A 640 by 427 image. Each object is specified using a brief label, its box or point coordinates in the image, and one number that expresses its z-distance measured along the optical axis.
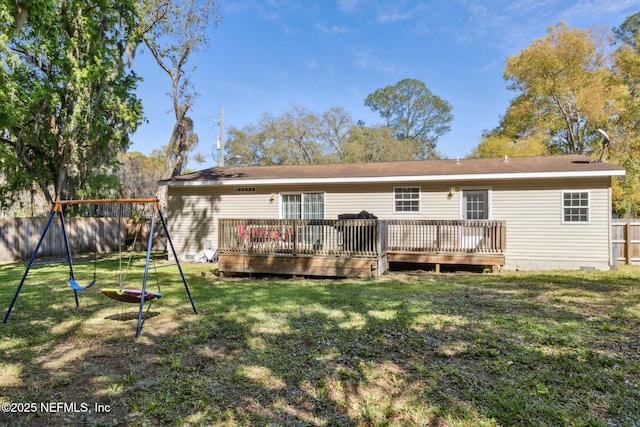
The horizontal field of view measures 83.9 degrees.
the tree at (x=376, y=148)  30.38
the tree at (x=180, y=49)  18.42
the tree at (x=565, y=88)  20.77
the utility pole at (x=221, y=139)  21.69
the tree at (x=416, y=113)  37.88
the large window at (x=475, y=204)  10.58
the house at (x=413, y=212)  8.88
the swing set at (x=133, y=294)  4.43
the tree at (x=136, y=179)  21.88
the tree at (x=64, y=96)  12.28
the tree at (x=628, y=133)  17.88
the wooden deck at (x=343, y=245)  8.46
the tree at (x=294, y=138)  31.80
